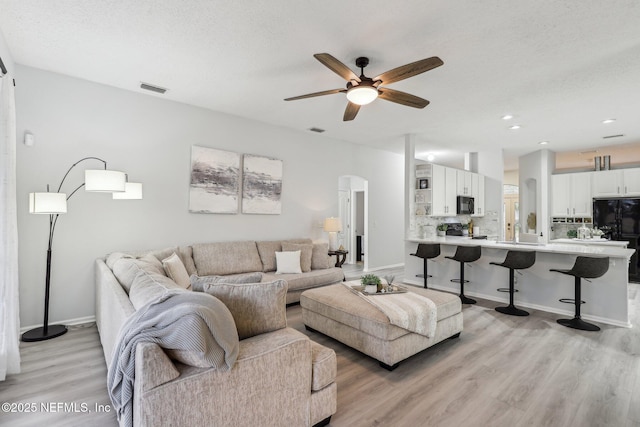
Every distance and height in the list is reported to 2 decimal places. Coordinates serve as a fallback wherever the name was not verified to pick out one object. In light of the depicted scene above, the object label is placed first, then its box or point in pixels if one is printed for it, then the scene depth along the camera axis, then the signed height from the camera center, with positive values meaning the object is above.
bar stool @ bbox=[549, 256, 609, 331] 3.57 -0.59
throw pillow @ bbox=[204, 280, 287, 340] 1.82 -0.51
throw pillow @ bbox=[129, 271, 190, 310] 1.74 -0.44
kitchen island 3.78 -0.84
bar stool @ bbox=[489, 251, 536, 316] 4.12 -0.57
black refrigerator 6.32 +0.07
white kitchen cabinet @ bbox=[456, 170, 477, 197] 6.66 +0.88
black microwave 6.70 +0.37
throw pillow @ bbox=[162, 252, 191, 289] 3.22 -0.57
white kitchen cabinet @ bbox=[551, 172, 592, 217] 7.05 +0.68
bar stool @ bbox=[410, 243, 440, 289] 5.10 -0.51
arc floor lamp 2.88 +0.12
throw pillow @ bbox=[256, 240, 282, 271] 4.80 -0.55
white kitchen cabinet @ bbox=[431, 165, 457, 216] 6.10 +0.63
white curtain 2.37 -0.19
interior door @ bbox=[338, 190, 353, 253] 8.28 +0.09
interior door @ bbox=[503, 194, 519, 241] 11.56 +0.53
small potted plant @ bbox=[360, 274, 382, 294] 3.21 -0.68
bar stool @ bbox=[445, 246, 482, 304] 4.69 -0.54
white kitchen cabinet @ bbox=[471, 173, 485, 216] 7.01 +0.70
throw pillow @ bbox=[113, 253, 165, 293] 2.37 -0.44
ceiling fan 2.43 +1.26
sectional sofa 1.37 -0.80
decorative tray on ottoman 3.21 -0.75
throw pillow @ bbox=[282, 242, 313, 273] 4.98 -0.53
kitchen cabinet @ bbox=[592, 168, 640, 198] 6.50 +0.90
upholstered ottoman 2.61 -0.98
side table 5.64 -0.61
